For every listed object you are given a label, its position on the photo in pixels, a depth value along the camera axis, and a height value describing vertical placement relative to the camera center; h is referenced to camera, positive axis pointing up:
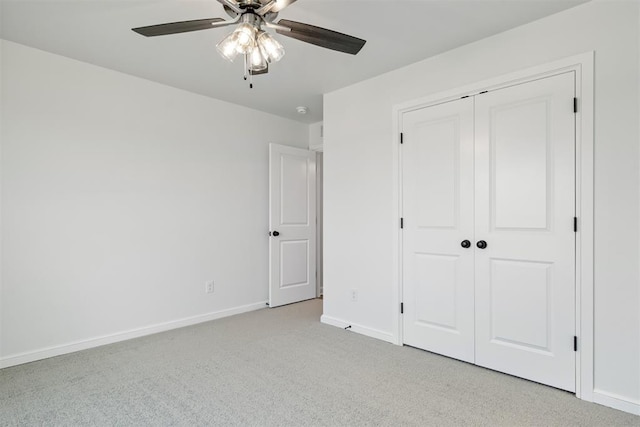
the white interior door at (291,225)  4.24 -0.18
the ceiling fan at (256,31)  1.60 +0.84
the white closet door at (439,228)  2.63 -0.14
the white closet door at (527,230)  2.19 -0.14
